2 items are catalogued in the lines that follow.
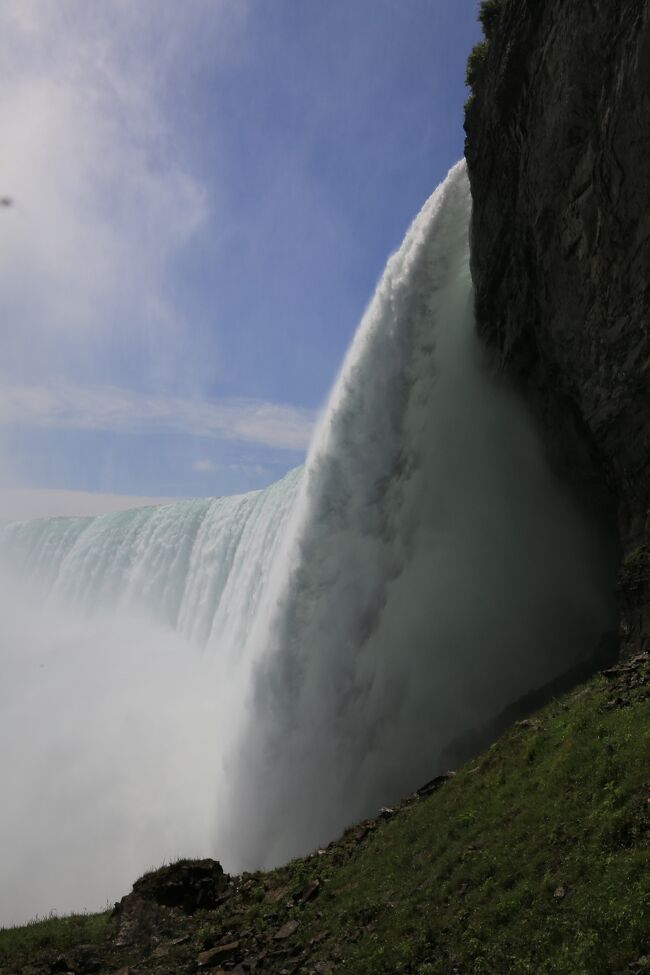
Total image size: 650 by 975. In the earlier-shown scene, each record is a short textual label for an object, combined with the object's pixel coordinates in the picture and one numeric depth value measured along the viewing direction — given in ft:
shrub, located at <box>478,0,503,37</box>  57.31
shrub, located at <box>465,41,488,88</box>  59.57
